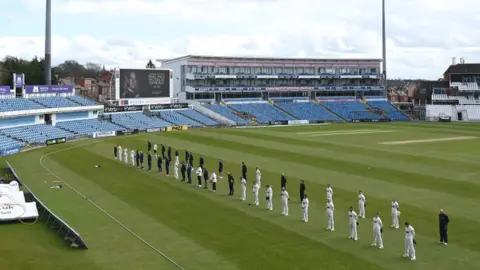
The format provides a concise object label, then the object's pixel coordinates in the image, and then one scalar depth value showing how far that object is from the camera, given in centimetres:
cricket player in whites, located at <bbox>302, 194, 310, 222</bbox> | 2093
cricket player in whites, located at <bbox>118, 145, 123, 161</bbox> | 3909
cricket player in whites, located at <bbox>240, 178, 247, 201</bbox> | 2508
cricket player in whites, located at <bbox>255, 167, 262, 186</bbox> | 2622
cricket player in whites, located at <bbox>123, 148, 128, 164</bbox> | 3803
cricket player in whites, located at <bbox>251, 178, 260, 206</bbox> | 2400
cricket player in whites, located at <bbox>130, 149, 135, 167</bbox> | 3712
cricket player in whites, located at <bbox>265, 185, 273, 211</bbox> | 2304
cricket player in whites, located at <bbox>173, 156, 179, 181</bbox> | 3123
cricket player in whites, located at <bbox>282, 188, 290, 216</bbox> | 2191
